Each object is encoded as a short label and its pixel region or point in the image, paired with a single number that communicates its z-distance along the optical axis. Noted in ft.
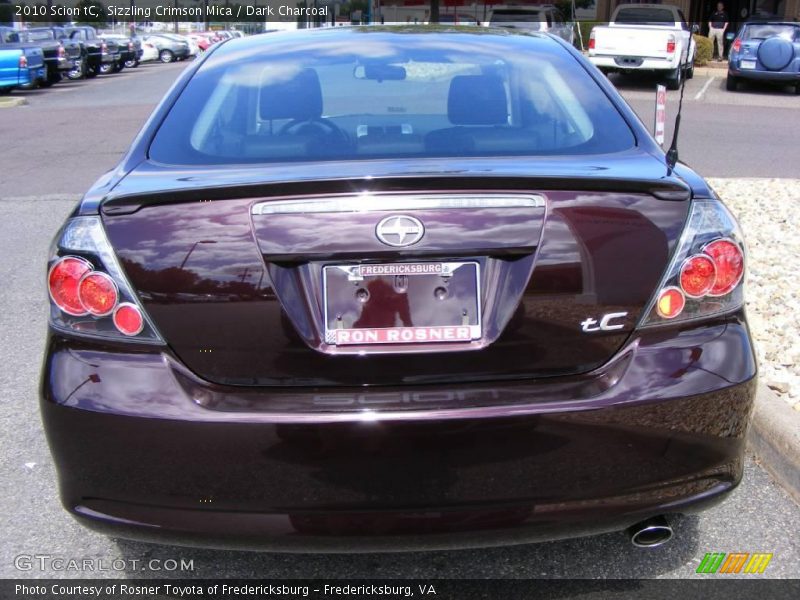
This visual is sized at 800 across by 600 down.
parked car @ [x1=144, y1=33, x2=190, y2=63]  139.85
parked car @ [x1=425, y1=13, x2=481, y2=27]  87.61
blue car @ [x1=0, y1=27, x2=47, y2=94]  66.13
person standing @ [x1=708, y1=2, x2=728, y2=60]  86.17
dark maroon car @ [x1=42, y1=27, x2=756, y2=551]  7.50
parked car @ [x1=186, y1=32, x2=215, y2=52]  156.87
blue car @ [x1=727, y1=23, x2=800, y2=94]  63.16
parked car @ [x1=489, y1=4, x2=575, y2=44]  77.56
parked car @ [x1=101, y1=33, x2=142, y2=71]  105.29
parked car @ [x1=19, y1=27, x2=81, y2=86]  77.61
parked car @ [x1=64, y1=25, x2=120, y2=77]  90.63
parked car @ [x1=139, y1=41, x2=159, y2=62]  135.03
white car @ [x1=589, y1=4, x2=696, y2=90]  62.08
